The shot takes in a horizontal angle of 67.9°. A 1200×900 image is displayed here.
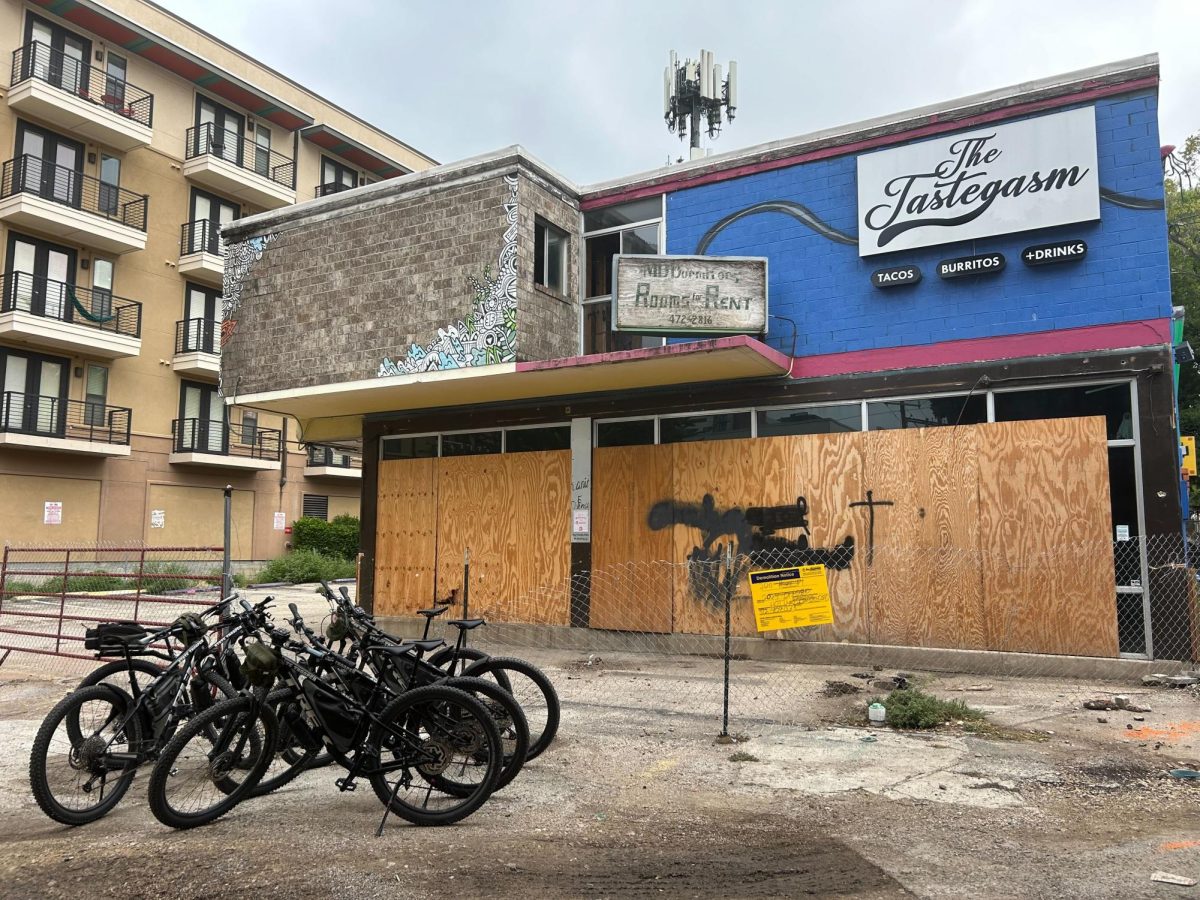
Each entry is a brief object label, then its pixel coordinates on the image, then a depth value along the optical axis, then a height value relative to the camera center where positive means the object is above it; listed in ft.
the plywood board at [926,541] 34.47 +0.00
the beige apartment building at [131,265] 86.12 +28.52
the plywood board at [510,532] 44.32 +0.28
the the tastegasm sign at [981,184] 34.22 +14.35
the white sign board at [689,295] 39.09 +10.74
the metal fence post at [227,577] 27.84 -1.31
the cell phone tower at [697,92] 103.65 +53.50
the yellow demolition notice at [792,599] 23.71 -1.56
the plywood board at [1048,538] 32.37 +0.17
